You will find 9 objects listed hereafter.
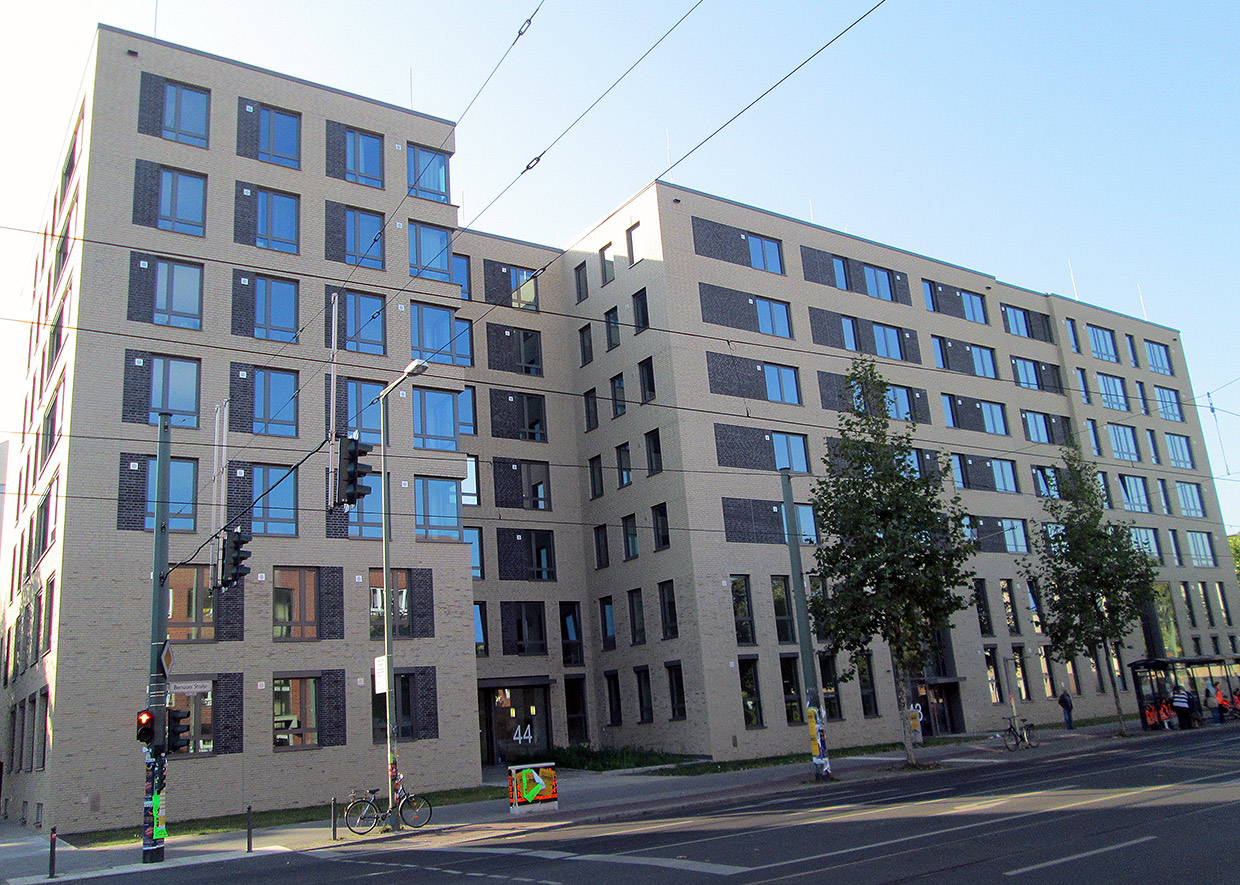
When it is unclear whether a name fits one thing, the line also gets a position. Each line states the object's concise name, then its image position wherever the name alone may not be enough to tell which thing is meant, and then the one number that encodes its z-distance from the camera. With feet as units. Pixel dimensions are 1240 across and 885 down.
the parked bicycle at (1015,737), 113.19
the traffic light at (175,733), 67.26
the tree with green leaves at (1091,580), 129.29
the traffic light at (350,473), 54.85
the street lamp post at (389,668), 71.31
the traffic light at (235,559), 65.36
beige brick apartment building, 93.61
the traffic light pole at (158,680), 64.03
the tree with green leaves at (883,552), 97.66
